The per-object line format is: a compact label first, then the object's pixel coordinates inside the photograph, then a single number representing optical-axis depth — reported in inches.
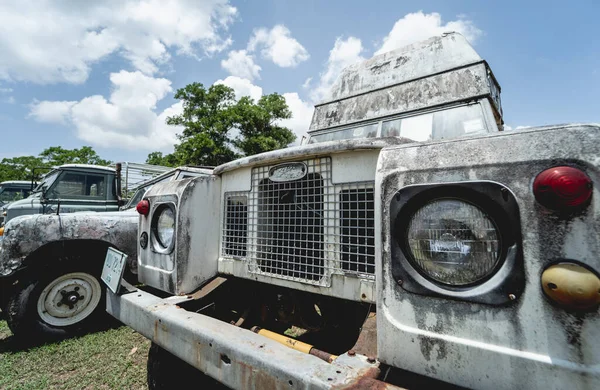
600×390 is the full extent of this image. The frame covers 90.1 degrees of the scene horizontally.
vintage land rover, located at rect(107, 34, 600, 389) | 32.3
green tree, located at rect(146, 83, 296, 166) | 772.6
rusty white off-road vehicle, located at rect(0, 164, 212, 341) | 129.1
